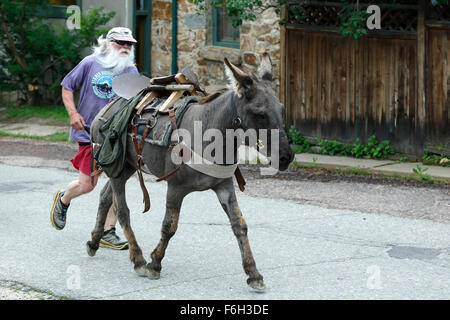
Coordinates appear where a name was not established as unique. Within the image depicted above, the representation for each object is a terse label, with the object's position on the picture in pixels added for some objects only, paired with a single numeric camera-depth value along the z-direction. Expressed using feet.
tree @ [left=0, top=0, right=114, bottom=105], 55.67
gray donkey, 19.17
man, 24.34
